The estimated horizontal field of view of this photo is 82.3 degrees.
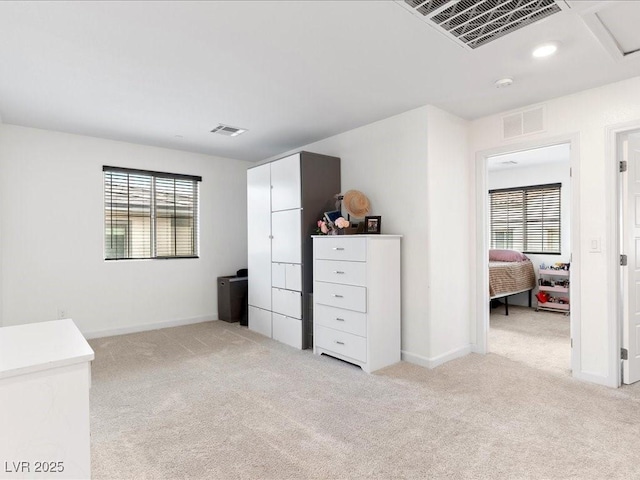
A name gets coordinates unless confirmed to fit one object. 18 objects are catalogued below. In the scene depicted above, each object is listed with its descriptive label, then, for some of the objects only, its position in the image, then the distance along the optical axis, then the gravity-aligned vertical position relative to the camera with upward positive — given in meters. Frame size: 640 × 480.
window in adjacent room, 6.33 +0.35
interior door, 2.93 -0.29
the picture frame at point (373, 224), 3.62 +0.15
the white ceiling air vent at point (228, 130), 4.09 +1.27
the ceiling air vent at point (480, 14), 1.93 +1.24
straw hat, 3.84 +0.37
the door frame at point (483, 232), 3.42 +0.06
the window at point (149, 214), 4.64 +0.37
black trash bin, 5.18 -0.81
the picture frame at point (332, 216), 3.93 +0.26
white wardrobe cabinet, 4.02 +0.06
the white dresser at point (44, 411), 1.13 -0.54
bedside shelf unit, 5.66 -0.81
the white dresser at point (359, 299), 3.28 -0.56
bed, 5.33 -0.56
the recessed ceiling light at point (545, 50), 2.35 +1.23
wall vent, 3.33 +1.07
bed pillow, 6.29 -0.32
